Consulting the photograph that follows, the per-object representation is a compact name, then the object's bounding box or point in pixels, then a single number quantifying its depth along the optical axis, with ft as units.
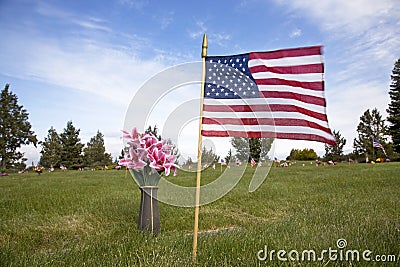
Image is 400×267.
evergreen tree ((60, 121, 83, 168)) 136.15
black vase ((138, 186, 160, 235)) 13.30
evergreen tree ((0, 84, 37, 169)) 124.28
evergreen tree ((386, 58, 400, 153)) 127.76
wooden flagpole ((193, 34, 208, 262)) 10.46
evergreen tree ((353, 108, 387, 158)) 128.26
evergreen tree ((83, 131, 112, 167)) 141.59
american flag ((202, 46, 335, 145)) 10.73
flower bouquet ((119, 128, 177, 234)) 12.84
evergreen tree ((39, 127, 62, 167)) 133.59
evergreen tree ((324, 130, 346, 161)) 124.98
